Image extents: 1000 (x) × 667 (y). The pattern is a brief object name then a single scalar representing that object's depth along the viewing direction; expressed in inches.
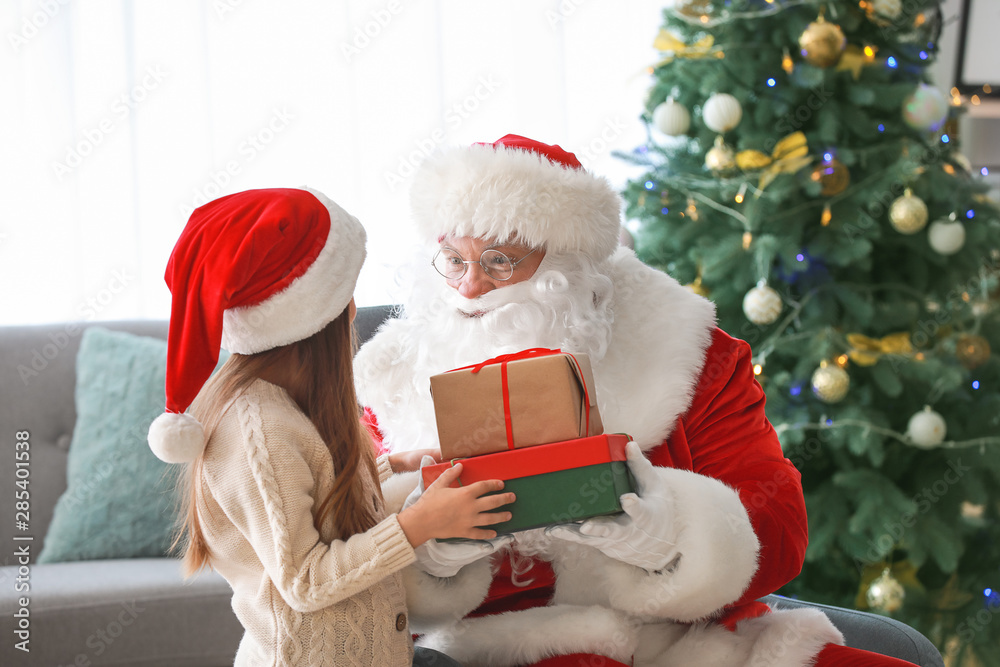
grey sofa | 82.4
